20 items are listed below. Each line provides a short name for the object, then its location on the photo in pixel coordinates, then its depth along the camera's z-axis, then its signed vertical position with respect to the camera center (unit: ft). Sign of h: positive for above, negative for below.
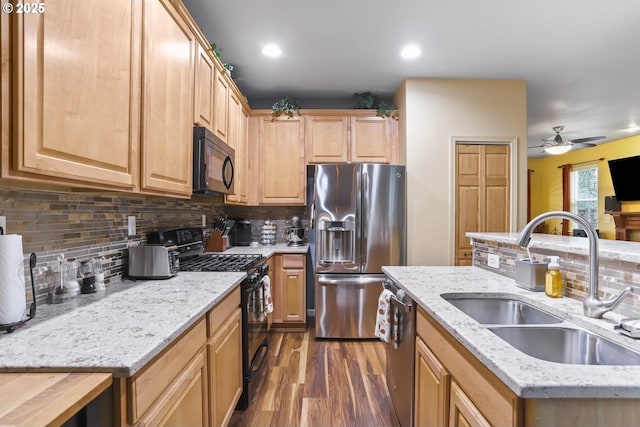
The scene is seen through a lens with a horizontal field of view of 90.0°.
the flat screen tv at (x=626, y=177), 17.20 +2.25
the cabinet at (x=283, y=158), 12.00 +2.16
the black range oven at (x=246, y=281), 6.64 -1.50
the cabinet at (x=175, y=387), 2.84 -1.81
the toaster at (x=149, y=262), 5.73 -0.86
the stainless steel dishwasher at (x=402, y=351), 5.04 -2.31
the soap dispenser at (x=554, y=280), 4.49 -0.88
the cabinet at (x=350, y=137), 11.83 +2.93
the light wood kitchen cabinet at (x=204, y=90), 6.61 +2.75
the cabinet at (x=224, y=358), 4.71 -2.39
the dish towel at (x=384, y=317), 5.92 -1.91
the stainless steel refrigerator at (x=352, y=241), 10.41 -0.83
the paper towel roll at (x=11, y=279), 3.19 -0.66
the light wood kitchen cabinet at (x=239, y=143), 9.56 +2.33
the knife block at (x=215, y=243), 9.94 -0.87
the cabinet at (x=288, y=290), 11.01 -2.57
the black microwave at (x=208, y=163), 6.44 +1.13
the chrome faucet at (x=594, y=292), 3.54 -0.83
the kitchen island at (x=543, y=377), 2.27 -1.20
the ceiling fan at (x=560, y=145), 14.71 +3.36
